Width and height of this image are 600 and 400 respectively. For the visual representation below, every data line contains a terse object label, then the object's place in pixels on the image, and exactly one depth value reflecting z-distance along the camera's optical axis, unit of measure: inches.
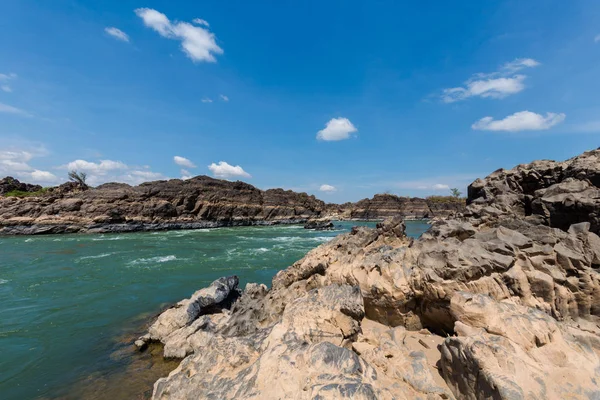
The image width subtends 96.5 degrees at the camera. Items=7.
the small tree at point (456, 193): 4615.4
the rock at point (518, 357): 132.0
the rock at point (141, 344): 357.4
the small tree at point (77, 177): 3061.0
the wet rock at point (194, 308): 375.6
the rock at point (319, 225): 2307.3
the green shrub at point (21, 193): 2319.1
